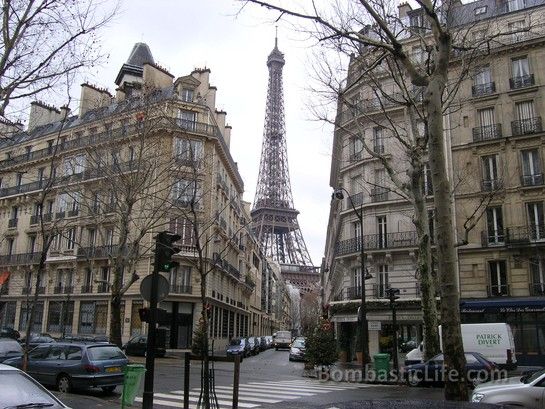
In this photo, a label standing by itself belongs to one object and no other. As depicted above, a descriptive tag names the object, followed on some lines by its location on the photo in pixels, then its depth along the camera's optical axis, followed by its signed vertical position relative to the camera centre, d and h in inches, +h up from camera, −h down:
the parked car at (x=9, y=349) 674.2 -33.5
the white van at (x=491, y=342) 830.5 -19.2
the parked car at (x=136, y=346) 1184.8 -47.7
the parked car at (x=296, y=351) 1385.1 -64.2
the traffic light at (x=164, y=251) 391.2 +54.2
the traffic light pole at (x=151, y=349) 355.9 -16.6
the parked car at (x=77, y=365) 535.8 -42.7
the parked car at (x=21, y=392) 224.2 -30.2
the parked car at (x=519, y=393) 320.2 -38.7
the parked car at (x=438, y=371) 649.6 -52.7
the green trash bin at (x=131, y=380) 378.6 -39.3
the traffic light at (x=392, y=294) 848.9 +54.5
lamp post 863.1 -8.6
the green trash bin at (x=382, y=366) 761.0 -54.5
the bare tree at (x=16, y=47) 462.3 +241.4
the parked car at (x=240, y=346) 1448.1 -57.6
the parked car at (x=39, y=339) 1001.8 -30.8
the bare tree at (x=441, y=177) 344.8 +106.3
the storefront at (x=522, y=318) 1107.3 +25.3
